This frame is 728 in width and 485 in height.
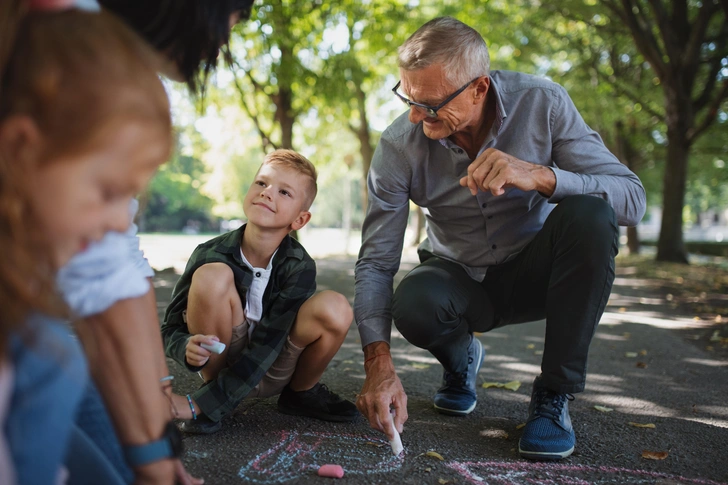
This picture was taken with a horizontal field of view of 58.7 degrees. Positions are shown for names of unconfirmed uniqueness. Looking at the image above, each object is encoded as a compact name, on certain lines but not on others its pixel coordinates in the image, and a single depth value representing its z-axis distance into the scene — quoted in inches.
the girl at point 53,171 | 41.7
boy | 95.2
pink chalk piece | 81.7
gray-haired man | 95.7
